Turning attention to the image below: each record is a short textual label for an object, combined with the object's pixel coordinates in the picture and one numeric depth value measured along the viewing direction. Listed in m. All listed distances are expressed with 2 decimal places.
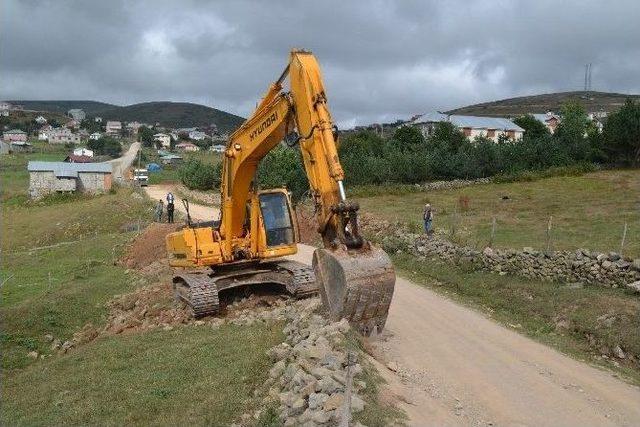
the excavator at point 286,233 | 10.67
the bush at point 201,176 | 64.75
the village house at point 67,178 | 59.45
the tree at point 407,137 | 68.44
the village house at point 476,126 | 90.50
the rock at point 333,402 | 7.80
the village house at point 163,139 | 173.38
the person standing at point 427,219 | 26.43
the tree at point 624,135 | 55.75
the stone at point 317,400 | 7.94
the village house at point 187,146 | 159.62
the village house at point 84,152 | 107.43
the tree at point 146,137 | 171.88
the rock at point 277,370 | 9.52
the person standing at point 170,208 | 36.47
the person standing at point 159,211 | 41.02
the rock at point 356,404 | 7.90
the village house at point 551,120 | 124.62
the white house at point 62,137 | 160.75
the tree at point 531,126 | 71.66
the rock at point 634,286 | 16.50
